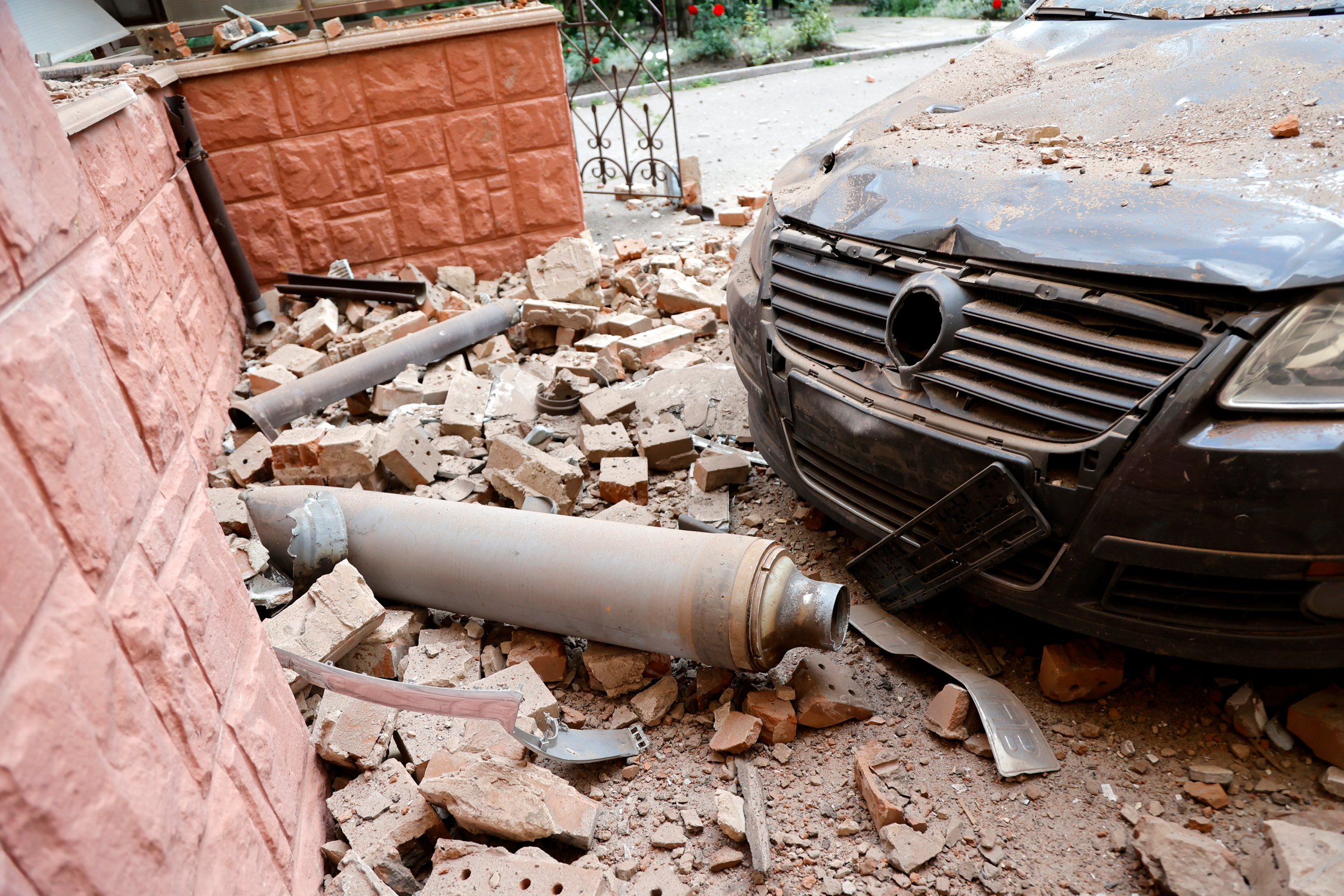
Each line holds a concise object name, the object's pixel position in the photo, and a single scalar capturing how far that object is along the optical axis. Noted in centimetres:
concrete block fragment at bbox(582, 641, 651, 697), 263
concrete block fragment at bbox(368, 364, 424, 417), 438
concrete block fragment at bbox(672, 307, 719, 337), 491
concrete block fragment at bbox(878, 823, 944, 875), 203
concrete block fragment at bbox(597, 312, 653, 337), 489
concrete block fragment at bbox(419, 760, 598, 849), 207
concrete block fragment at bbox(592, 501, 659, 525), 327
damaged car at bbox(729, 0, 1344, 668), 180
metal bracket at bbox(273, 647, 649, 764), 223
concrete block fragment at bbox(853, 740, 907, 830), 211
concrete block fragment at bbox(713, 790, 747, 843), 214
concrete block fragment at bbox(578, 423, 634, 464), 369
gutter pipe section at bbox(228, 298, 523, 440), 418
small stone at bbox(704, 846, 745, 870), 210
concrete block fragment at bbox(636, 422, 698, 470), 363
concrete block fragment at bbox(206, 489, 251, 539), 308
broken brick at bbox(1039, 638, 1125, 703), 234
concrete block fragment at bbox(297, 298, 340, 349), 497
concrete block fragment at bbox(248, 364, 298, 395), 443
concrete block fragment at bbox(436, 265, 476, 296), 570
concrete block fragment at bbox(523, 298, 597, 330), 486
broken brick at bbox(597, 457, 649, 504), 347
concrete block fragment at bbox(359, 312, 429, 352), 482
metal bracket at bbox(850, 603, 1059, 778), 222
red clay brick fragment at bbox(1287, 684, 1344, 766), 206
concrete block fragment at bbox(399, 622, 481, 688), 262
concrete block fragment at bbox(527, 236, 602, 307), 521
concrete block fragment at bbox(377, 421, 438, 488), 359
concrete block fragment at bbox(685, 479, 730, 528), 327
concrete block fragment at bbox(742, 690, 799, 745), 240
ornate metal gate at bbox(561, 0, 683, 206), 687
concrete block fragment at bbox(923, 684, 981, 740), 232
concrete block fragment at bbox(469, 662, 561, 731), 243
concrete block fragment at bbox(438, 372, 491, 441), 398
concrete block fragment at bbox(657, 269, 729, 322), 509
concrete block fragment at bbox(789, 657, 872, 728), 243
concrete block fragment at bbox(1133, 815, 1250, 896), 181
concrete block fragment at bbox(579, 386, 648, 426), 399
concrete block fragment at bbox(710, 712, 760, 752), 238
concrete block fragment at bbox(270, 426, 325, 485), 360
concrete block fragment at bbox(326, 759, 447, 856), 209
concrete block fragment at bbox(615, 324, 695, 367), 464
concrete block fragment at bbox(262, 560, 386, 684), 253
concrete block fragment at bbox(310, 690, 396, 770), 222
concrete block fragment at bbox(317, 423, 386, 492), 354
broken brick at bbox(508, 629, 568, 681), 270
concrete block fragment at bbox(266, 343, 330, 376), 463
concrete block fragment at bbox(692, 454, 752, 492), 342
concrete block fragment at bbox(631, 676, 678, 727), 254
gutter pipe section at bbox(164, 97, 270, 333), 474
